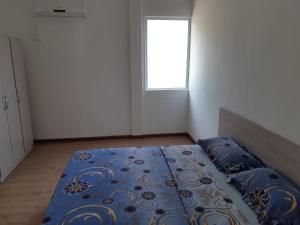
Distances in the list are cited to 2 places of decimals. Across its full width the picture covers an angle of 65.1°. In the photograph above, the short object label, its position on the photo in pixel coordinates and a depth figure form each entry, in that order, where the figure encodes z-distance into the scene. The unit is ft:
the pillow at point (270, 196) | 4.54
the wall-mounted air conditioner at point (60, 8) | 12.10
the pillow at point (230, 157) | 6.51
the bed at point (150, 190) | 4.86
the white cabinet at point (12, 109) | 9.86
